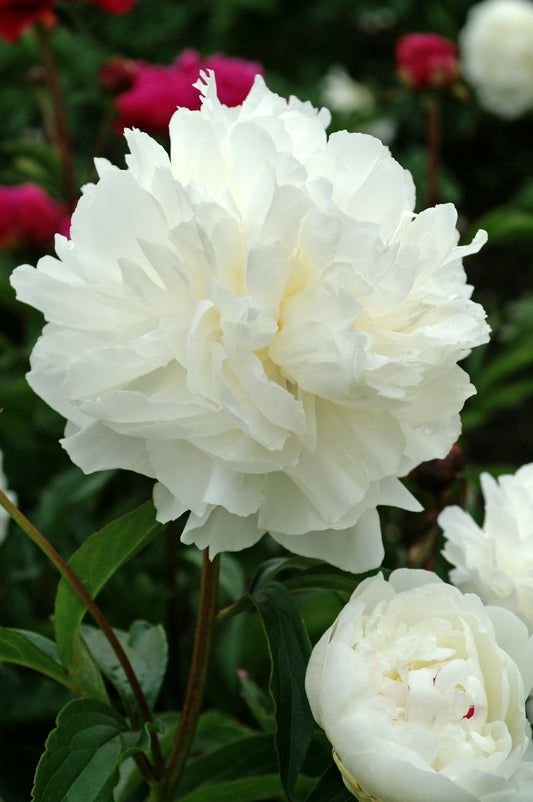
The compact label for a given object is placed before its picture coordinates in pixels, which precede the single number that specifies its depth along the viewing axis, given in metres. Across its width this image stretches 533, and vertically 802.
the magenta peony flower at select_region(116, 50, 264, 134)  1.01
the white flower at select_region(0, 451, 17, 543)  0.76
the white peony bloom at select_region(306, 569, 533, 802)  0.41
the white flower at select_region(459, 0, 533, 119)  1.81
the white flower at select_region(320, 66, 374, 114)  2.19
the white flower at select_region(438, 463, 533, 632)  0.53
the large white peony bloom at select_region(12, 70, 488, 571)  0.41
